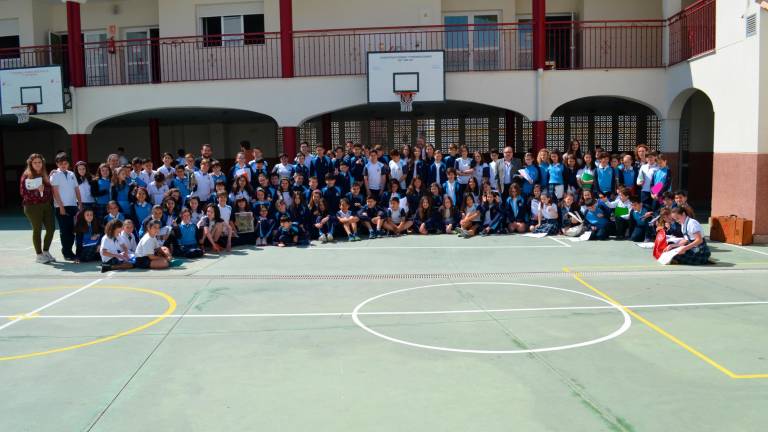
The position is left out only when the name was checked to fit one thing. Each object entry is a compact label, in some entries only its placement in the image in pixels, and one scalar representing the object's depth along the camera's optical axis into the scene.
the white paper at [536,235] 13.53
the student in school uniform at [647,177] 13.04
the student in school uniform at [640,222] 12.55
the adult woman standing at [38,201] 11.33
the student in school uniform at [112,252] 10.70
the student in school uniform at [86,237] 11.52
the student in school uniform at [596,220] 13.05
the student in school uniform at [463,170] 14.25
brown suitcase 12.15
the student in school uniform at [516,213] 14.03
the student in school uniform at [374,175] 14.20
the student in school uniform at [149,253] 10.82
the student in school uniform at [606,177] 13.45
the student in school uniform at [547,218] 13.65
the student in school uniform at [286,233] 12.94
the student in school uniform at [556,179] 13.75
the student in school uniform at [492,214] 13.85
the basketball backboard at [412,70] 16.34
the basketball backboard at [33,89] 17.41
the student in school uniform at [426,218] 14.02
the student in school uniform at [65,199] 11.59
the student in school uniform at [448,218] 14.08
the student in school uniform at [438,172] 14.28
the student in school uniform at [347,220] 13.45
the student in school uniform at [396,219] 13.89
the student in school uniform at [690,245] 10.36
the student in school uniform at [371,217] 13.75
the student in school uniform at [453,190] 14.09
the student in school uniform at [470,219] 13.71
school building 15.84
